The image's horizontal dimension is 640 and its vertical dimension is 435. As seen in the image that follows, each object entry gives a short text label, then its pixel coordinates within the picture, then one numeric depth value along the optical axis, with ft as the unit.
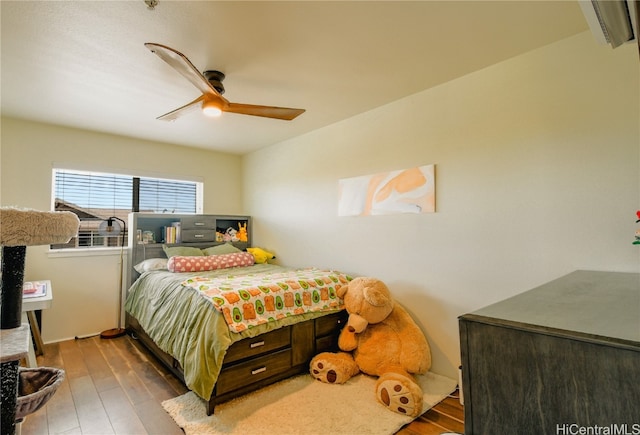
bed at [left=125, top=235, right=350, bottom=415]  6.78
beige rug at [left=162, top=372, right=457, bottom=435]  6.13
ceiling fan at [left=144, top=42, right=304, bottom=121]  5.66
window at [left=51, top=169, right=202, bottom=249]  11.75
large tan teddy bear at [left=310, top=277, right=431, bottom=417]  7.80
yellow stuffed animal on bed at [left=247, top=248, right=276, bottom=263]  13.69
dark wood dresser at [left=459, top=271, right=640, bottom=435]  2.18
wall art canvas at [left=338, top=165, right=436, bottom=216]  8.65
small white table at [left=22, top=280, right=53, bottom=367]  7.32
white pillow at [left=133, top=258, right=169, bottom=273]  11.30
